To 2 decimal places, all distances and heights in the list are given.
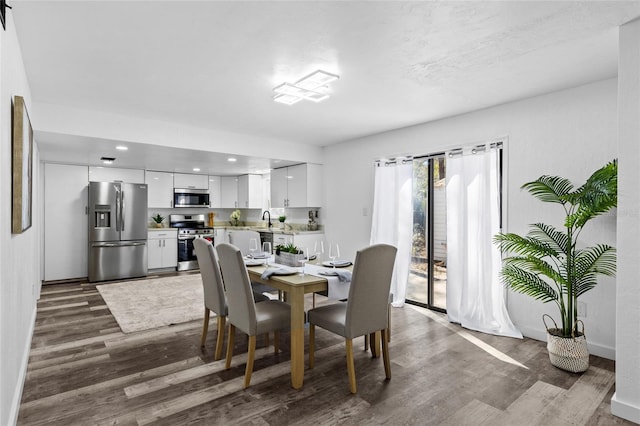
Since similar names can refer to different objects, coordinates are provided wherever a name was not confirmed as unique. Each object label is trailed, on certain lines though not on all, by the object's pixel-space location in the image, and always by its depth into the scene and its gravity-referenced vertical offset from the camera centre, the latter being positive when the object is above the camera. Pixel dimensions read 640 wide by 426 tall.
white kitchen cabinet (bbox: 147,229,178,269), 7.16 -0.74
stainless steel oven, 7.52 -0.46
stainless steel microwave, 7.64 +0.32
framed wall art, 2.00 +0.25
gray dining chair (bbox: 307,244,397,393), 2.50 -0.68
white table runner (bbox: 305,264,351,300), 2.79 -0.55
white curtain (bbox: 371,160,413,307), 4.78 -0.02
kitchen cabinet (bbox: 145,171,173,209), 7.31 +0.48
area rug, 4.09 -1.22
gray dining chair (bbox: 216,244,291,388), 2.56 -0.77
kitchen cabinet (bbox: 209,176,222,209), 8.15 +0.46
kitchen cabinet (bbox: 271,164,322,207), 6.03 +0.46
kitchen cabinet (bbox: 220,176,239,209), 8.31 +0.45
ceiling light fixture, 2.90 +1.07
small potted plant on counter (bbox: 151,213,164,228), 7.57 -0.17
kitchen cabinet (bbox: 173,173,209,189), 7.66 +0.69
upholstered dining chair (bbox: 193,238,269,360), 2.96 -0.61
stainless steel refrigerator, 6.29 -0.33
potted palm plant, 2.79 -0.38
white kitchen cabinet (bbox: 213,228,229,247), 8.20 -0.53
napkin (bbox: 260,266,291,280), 2.88 -0.48
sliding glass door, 4.59 -0.30
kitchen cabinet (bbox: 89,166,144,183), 6.55 +0.71
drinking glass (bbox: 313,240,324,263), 3.21 -0.47
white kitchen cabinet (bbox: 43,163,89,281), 6.13 -0.16
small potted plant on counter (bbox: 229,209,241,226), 8.45 -0.11
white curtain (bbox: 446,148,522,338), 3.81 -0.39
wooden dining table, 2.57 -0.75
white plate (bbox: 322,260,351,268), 3.28 -0.48
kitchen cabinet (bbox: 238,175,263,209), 7.85 +0.46
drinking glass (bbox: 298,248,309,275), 3.15 -0.42
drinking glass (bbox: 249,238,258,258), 3.58 -0.36
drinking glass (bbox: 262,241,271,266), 3.48 -0.38
